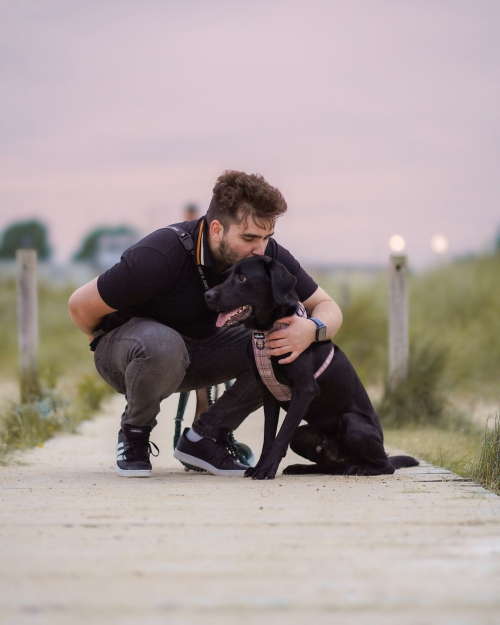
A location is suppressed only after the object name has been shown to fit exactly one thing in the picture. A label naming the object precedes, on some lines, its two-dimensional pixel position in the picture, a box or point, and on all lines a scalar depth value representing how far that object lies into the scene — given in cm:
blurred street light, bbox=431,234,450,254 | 2849
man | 754
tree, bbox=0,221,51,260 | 15267
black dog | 735
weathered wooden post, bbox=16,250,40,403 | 1363
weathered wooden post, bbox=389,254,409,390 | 1341
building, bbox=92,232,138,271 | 8761
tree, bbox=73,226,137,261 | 16383
